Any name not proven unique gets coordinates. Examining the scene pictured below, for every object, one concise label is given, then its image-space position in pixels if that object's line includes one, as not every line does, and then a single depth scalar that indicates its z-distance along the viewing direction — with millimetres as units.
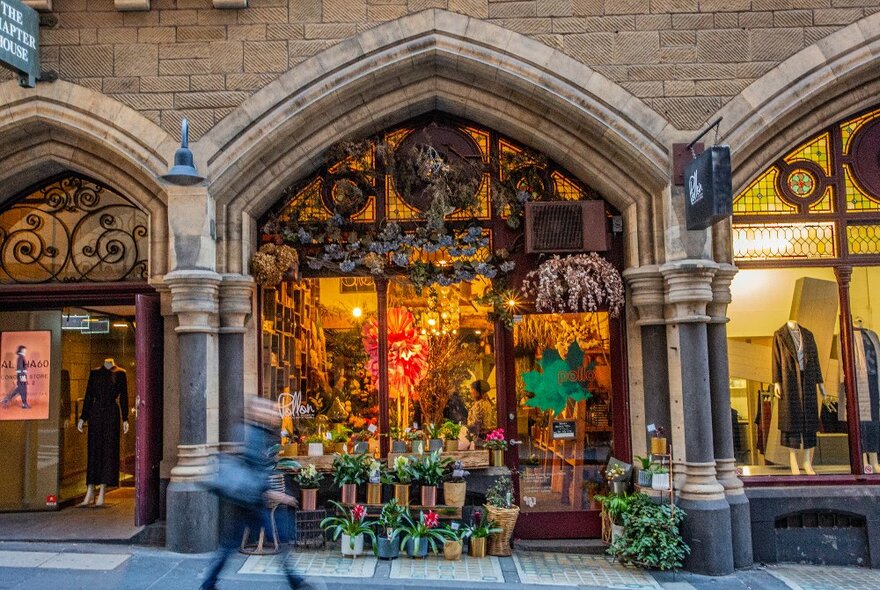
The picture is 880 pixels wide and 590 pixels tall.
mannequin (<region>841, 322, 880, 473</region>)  7738
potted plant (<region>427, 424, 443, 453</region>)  7762
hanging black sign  6410
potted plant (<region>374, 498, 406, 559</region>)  7031
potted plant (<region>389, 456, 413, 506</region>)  7352
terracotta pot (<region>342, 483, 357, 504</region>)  7457
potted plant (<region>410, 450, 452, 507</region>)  7371
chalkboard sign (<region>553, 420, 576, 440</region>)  7926
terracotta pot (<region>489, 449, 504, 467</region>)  7727
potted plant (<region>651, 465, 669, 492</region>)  7047
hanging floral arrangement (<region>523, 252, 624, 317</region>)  7621
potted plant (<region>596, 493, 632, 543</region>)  7195
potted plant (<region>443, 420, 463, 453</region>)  7762
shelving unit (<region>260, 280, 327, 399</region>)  8023
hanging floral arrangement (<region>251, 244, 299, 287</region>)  7656
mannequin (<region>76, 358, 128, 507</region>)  9273
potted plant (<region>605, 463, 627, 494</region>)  7523
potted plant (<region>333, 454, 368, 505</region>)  7465
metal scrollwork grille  8047
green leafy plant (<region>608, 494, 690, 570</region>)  6812
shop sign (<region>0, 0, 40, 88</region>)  6938
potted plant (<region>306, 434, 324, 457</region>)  7770
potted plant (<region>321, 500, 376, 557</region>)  7070
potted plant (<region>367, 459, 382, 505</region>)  7418
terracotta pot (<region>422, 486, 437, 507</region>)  7367
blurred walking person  5250
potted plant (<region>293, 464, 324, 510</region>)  7469
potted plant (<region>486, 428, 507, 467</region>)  7699
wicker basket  7238
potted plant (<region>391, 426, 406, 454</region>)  7754
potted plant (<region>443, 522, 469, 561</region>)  7031
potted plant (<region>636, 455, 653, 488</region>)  7211
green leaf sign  7938
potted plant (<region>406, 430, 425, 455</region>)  7746
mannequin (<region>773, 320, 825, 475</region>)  7828
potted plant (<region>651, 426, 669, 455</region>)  7188
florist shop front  7840
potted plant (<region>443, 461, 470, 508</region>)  7395
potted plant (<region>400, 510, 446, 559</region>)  7039
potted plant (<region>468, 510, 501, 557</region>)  7176
